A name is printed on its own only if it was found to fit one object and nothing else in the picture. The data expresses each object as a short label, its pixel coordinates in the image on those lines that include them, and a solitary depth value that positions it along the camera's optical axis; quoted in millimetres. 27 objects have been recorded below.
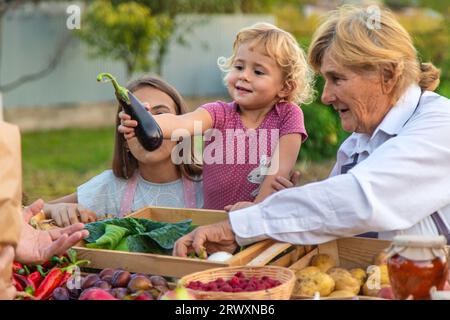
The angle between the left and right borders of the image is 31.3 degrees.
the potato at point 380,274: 2990
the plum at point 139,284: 2770
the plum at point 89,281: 2834
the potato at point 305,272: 2902
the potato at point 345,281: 2914
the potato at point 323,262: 3100
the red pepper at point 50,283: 2879
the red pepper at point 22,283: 2898
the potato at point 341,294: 2797
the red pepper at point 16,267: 3037
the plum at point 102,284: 2791
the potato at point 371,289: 2926
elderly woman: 2994
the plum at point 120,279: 2832
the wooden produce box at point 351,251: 3197
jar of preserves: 2561
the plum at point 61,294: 2795
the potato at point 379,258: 3123
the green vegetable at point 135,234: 3227
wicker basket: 2494
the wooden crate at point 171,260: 2869
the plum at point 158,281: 2820
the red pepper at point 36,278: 2986
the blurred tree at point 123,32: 15000
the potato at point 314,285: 2824
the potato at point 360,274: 3005
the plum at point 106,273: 2904
